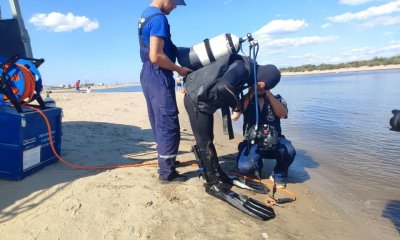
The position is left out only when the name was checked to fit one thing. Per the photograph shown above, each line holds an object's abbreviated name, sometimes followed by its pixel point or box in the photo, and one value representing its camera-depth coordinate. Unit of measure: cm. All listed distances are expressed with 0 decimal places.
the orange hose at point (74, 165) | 403
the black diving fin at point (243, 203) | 314
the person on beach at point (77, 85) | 3803
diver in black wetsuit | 347
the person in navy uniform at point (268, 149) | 411
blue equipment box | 356
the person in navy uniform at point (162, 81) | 354
